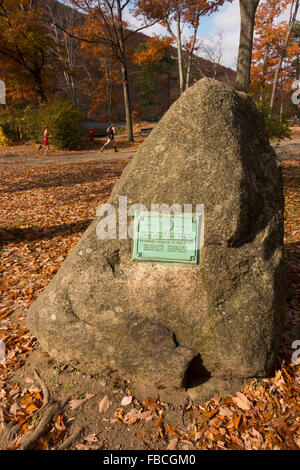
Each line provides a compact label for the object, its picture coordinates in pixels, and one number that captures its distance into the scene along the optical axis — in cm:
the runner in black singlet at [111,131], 1712
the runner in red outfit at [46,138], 1667
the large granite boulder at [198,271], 241
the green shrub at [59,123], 1834
